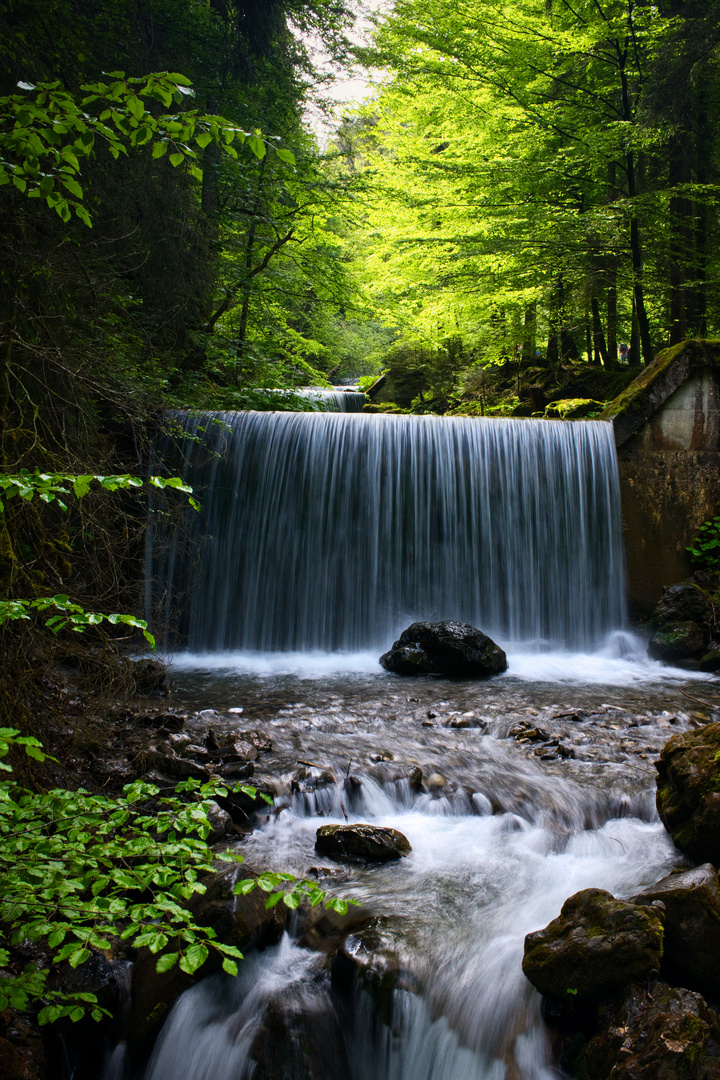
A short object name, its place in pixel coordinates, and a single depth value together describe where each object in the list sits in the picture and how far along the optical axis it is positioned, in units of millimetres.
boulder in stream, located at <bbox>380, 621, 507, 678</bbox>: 7434
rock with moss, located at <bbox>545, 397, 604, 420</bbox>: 11328
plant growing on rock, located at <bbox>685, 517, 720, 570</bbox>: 9023
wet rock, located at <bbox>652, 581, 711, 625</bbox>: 8430
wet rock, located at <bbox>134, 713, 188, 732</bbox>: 4895
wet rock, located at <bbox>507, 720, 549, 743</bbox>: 5352
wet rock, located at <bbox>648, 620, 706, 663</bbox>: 8023
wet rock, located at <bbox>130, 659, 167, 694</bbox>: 5512
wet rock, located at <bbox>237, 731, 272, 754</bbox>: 4922
